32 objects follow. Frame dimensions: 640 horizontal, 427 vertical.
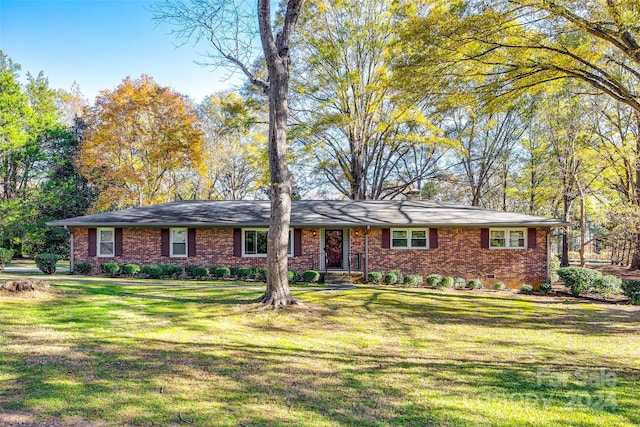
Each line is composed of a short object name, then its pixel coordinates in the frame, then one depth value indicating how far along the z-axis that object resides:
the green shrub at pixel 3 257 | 15.07
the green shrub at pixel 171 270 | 15.11
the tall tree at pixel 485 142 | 26.42
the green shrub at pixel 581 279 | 14.04
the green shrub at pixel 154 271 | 14.77
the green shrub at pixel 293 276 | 14.46
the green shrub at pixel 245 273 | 15.08
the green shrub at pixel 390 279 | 14.79
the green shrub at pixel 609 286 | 13.80
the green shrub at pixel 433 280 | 14.62
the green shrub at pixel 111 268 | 14.88
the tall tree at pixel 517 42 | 8.12
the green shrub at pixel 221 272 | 15.27
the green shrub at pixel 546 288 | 14.78
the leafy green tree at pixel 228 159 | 26.66
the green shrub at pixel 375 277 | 14.83
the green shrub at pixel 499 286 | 14.98
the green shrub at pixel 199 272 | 15.12
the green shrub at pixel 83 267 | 15.41
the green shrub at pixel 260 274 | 14.94
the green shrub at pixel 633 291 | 12.42
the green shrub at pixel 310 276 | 14.62
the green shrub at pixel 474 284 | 14.94
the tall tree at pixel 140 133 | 21.67
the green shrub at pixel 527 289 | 14.70
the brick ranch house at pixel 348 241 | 15.81
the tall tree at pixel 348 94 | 20.80
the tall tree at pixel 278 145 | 8.78
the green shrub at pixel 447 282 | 14.69
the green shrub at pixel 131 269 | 14.85
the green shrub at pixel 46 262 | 15.09
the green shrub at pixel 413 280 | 14.75
